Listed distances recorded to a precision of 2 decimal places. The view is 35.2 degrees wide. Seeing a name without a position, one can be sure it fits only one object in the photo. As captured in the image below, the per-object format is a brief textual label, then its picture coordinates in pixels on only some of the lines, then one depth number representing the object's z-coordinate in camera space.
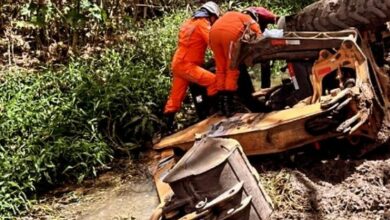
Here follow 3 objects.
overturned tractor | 3.97
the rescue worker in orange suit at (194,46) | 6.41
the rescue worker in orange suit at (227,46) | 5.91
